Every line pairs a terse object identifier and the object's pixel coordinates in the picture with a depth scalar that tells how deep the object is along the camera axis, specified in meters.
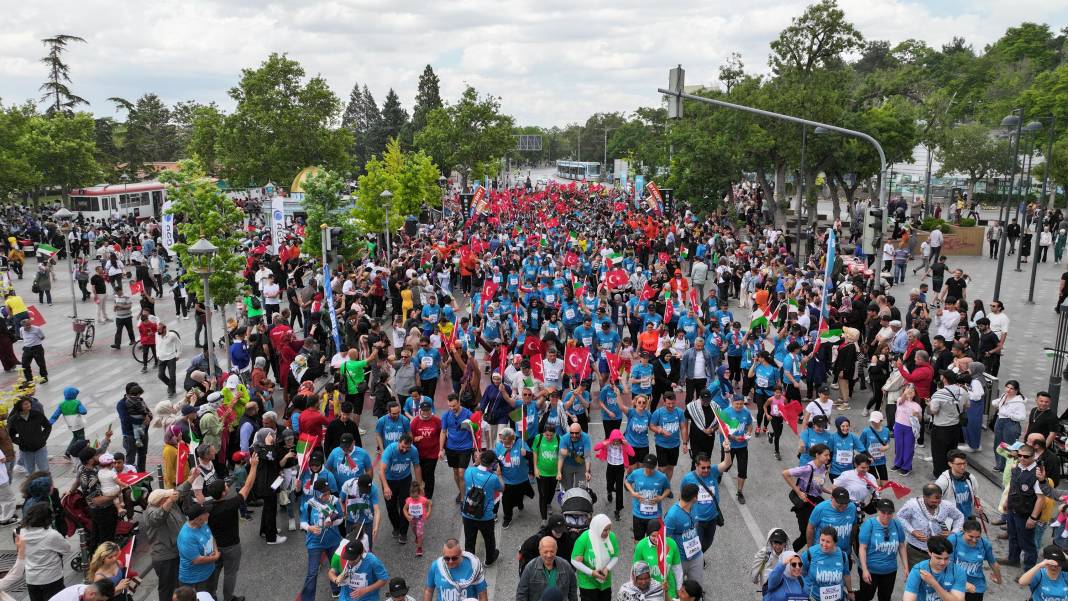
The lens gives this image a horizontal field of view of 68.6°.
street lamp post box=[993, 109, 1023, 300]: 18.81
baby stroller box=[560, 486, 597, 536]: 7.06
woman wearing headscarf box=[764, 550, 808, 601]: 6.03
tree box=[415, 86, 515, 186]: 72.62
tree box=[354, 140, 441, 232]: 32.09
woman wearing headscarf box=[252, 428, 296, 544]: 8.66
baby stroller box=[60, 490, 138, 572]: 7.98
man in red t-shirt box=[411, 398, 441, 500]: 9.16
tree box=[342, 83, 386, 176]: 114.69
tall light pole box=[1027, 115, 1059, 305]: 22.25
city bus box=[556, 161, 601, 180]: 106.25
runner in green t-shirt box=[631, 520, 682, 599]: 6.31
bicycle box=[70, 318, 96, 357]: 18.49
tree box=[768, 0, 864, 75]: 38.00
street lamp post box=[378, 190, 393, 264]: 28.81
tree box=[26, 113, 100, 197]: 45.72
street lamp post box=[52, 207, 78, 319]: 21.93
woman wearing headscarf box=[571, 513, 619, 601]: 6.46
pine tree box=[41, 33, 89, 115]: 68.81
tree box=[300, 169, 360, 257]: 25.08
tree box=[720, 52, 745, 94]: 42.47
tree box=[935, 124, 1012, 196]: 50.28
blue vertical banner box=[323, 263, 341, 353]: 14.50
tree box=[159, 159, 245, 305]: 17.64
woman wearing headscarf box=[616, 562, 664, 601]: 5.88
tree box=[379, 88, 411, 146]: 104.29
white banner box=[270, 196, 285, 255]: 22.83
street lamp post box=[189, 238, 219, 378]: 13.05
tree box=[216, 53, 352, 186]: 58.81
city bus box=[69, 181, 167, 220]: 47.78
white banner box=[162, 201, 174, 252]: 23.56
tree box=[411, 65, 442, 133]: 103.75
